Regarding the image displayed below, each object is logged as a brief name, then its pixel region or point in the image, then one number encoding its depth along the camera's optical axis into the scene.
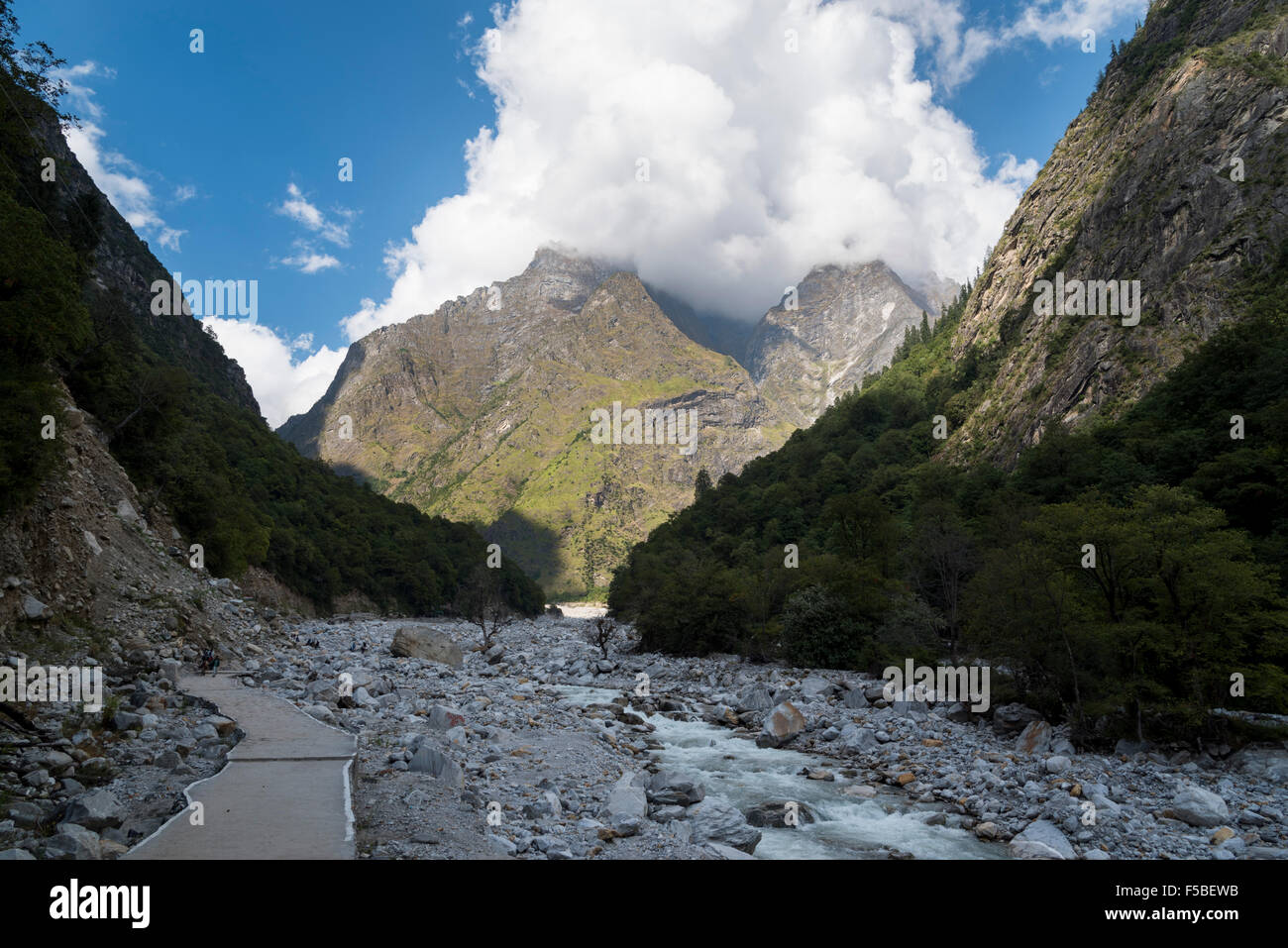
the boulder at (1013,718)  21.62
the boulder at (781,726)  22.75
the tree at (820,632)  37.34
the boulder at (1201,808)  13.31
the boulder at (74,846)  6.38
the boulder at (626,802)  12.28
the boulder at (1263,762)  15.48
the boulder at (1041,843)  12.18
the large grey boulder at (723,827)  11.90
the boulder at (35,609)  13.62
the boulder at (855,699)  27.41
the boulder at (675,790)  14.03
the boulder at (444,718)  16.84
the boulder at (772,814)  14.21
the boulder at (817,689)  29.44
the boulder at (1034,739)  19.38
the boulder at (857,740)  21.48
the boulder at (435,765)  11.94
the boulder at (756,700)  27.89
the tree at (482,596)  49.92
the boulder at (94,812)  7.50
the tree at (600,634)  51.19
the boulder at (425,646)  32.41
